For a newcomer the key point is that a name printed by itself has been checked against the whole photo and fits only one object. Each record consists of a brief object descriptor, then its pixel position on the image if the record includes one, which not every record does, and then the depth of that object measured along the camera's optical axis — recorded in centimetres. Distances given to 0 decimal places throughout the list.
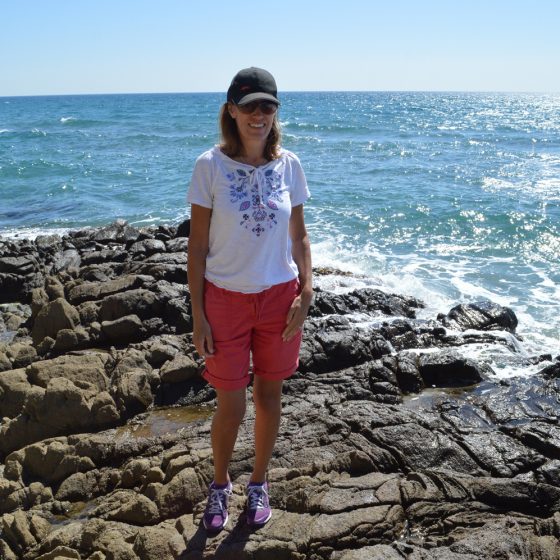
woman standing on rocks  343
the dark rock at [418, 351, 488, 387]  722
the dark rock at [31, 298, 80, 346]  784
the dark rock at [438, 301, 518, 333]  962
